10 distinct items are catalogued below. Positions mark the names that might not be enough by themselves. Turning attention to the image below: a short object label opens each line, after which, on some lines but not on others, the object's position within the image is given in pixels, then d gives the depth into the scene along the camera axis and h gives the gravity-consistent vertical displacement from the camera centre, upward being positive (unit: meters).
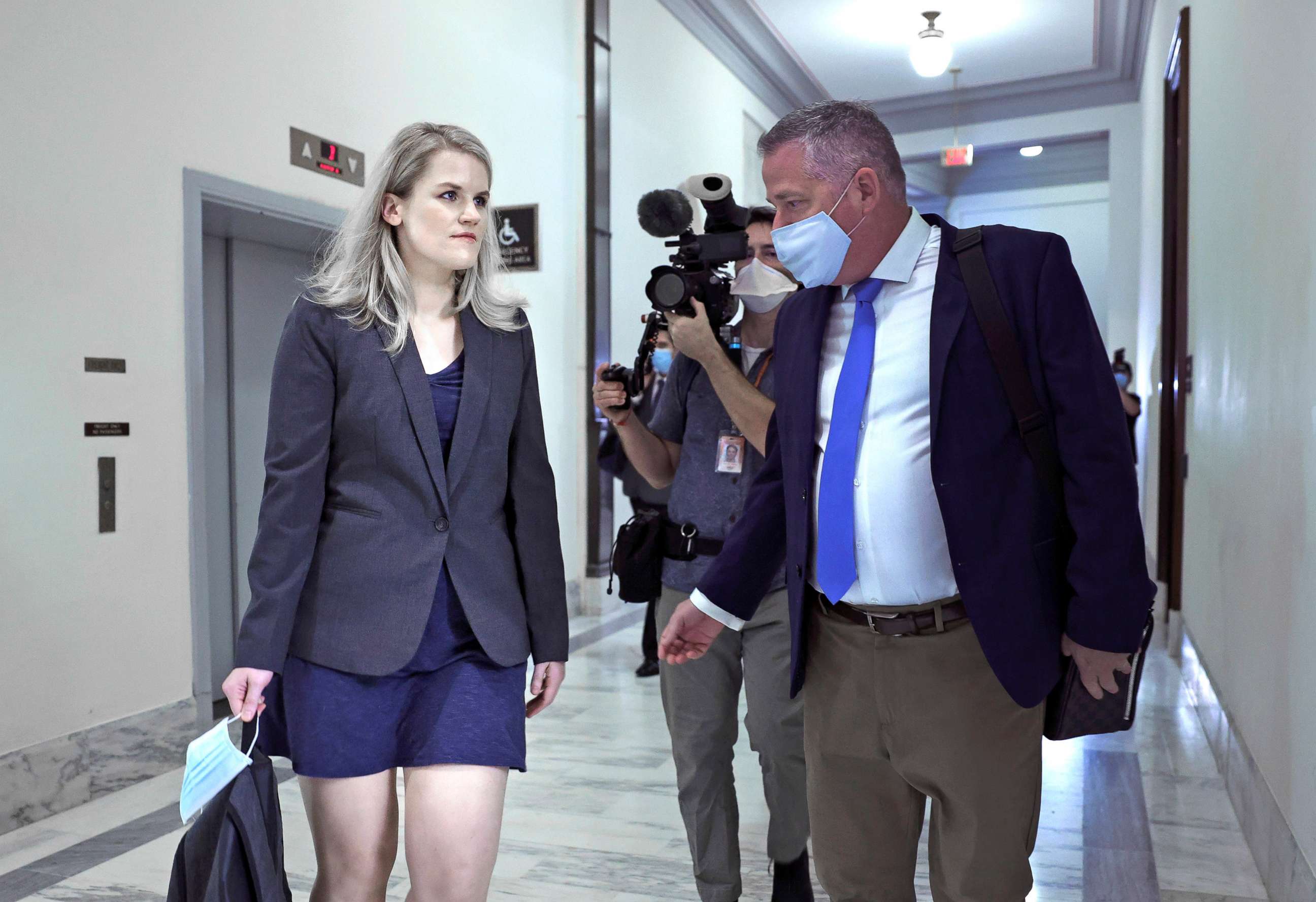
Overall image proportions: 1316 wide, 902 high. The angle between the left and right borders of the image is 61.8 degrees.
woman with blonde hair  1.70 -0.24
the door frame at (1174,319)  5.83 +0.56
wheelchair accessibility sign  5.70 +0.95
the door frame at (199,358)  3.96 +0.22
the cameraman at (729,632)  2.39 -0.47
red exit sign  9.95 +2.39
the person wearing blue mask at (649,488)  4.90 -0.32
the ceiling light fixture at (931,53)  8.51 +2.86
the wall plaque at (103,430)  3.60 -0.04
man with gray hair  1.57 -0.17
